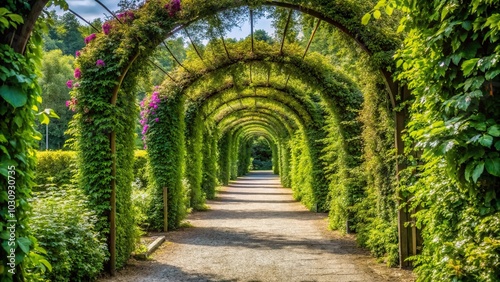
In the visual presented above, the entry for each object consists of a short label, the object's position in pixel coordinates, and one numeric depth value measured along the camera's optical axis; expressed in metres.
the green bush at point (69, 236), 4.67
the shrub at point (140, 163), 14.41
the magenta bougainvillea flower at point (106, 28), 6.42
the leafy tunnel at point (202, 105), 6.21
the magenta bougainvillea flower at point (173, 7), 6.60
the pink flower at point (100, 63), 6.16
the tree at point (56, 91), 39.75
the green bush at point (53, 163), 14.19
